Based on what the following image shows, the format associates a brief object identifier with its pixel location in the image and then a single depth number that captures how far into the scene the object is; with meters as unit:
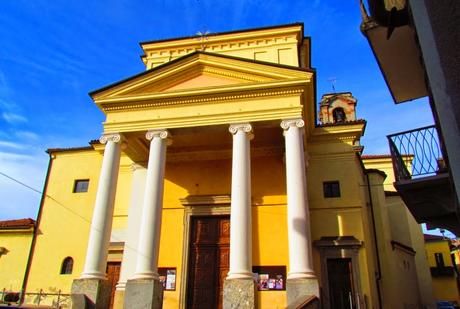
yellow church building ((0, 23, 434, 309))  11.55
